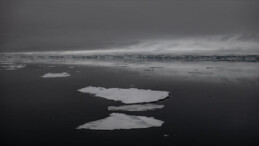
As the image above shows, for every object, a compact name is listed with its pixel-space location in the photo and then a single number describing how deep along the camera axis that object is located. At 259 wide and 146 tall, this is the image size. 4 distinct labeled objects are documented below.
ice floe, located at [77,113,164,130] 5.90
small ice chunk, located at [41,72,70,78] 19.40
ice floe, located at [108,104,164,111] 7.59
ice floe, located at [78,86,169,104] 8.92
